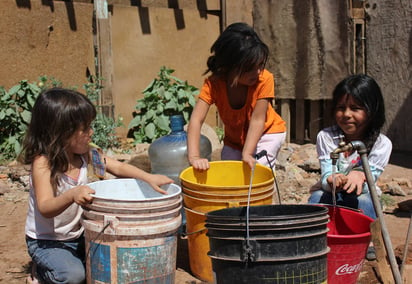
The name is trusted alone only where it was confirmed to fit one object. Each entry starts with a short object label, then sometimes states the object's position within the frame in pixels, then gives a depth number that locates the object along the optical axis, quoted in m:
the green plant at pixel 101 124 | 6.24
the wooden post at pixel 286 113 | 7.07
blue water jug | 4.18
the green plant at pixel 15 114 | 5.94
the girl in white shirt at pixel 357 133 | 2.88
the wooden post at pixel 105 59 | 6.59
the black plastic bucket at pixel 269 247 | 1.82
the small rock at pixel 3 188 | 4.76
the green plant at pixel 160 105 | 6.62
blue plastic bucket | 2.15
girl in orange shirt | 3.04
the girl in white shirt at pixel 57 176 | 2.52
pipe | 2.07
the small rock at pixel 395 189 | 4.61
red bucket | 2.27
